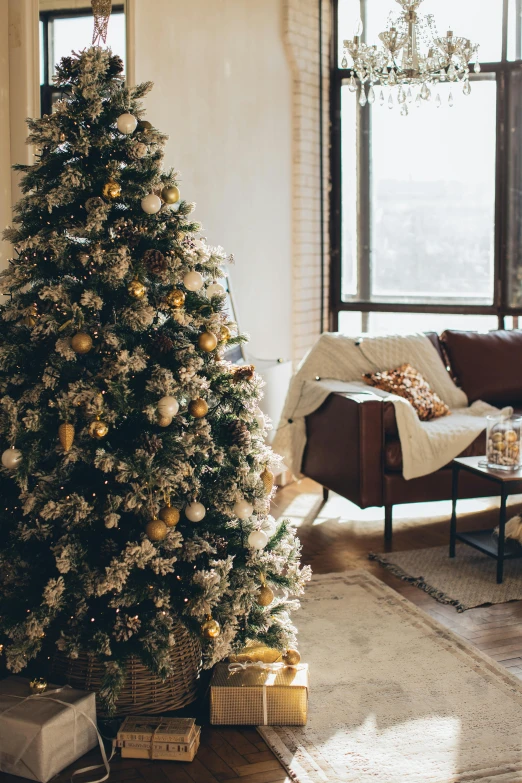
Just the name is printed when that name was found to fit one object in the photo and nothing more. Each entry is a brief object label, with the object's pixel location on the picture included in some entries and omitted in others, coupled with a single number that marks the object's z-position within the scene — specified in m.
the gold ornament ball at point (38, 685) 2.54
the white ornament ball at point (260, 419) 2.78
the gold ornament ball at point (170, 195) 2.60
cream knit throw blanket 4.50
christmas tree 2.49
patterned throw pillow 4.65
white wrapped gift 2.38
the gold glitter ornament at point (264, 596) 2.73
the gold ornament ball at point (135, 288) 2.52
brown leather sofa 4.25
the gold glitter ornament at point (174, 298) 2.60
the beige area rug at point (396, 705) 2.44
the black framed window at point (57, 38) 3.83
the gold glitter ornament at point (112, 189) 2.52
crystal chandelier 4.31
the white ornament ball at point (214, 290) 2.71
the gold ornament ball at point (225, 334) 2.72
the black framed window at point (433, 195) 5.92
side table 3.69
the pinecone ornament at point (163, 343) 2.54
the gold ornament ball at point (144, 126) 2.61
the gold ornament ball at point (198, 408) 2.59
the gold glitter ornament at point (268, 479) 2.74
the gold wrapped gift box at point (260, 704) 2.64
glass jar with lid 3.81
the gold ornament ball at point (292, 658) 2.77
